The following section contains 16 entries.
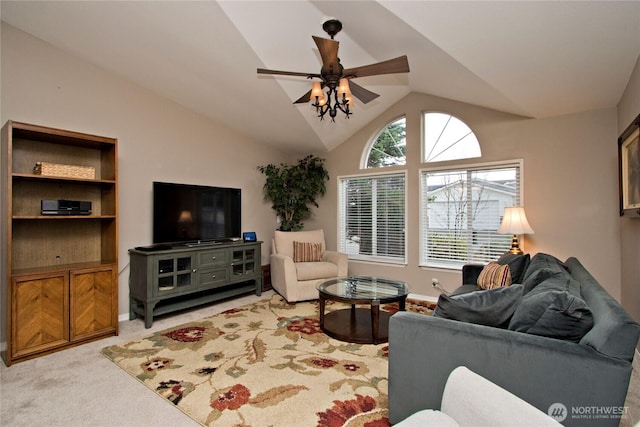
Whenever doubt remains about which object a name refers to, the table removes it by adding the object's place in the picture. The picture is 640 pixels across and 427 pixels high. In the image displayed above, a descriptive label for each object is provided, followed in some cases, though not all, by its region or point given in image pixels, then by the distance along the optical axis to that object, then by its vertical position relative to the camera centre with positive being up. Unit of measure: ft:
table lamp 11.32 -0.25
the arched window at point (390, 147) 15.70 +3.59
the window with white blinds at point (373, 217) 15.81 +0.05
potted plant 17.22 +1.72
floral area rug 6.32 -3.83
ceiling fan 7.97 +3.94
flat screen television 12.62 +0.24
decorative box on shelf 9.32 +1.51
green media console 11.34 -2.28
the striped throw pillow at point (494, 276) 9.33 -1.79
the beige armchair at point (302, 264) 13.94 -2.13
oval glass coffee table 9.55 -2.70
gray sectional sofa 4.06 -1.94
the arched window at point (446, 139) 13.87 +3.53
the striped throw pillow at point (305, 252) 15.71 -1.67
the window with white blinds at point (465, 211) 13.06 +0.27
